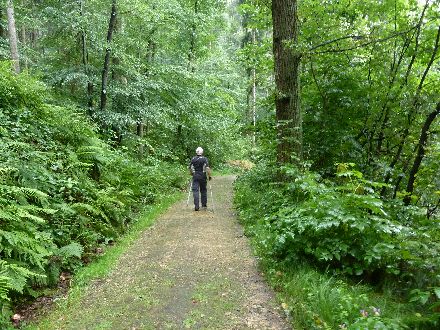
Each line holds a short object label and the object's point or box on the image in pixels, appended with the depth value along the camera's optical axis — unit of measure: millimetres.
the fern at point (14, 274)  4242
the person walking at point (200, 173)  10625
